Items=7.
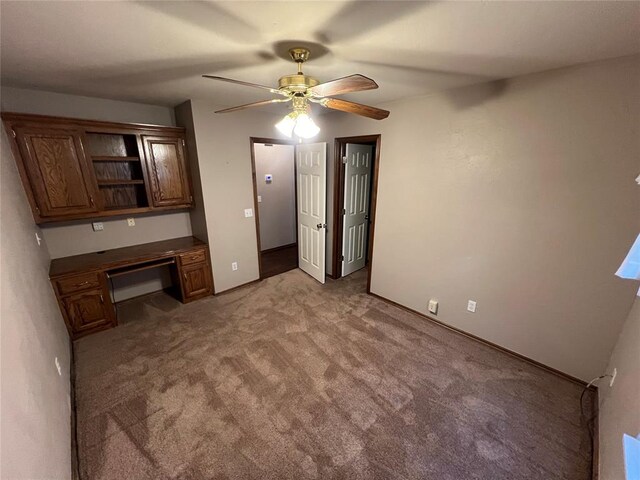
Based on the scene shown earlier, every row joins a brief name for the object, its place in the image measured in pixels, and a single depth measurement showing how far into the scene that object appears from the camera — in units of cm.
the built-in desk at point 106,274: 239
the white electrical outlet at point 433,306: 274
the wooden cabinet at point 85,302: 236
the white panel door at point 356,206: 350
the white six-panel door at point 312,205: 341
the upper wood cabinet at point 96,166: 221
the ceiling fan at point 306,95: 129
